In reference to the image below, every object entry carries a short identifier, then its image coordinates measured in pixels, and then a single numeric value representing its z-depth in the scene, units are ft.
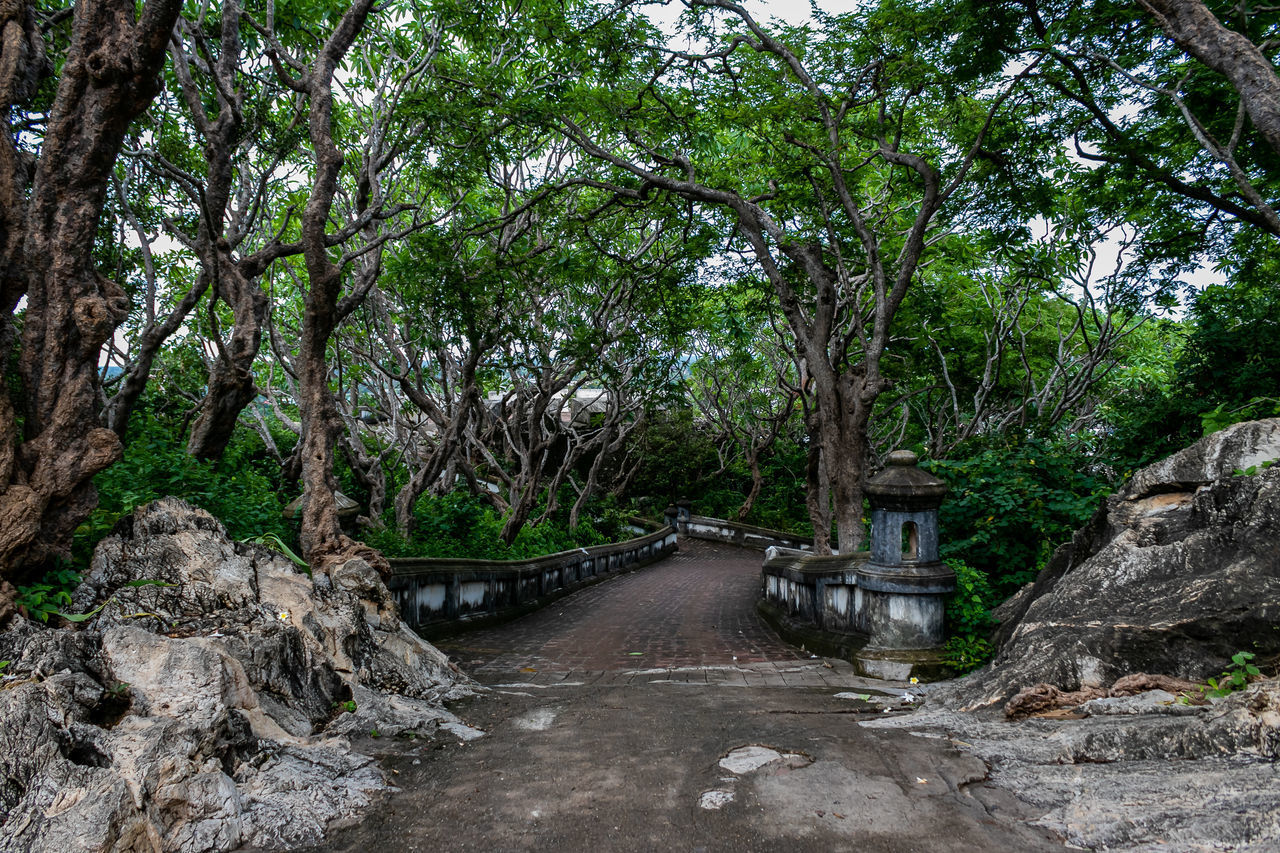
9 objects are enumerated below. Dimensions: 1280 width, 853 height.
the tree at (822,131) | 29.94
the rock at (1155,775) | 9.53
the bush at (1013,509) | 24.72
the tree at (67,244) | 14.89
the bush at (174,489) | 19.38
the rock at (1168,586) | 13.62
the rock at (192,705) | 9.89
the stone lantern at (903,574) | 22.80
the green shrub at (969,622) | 21.91
